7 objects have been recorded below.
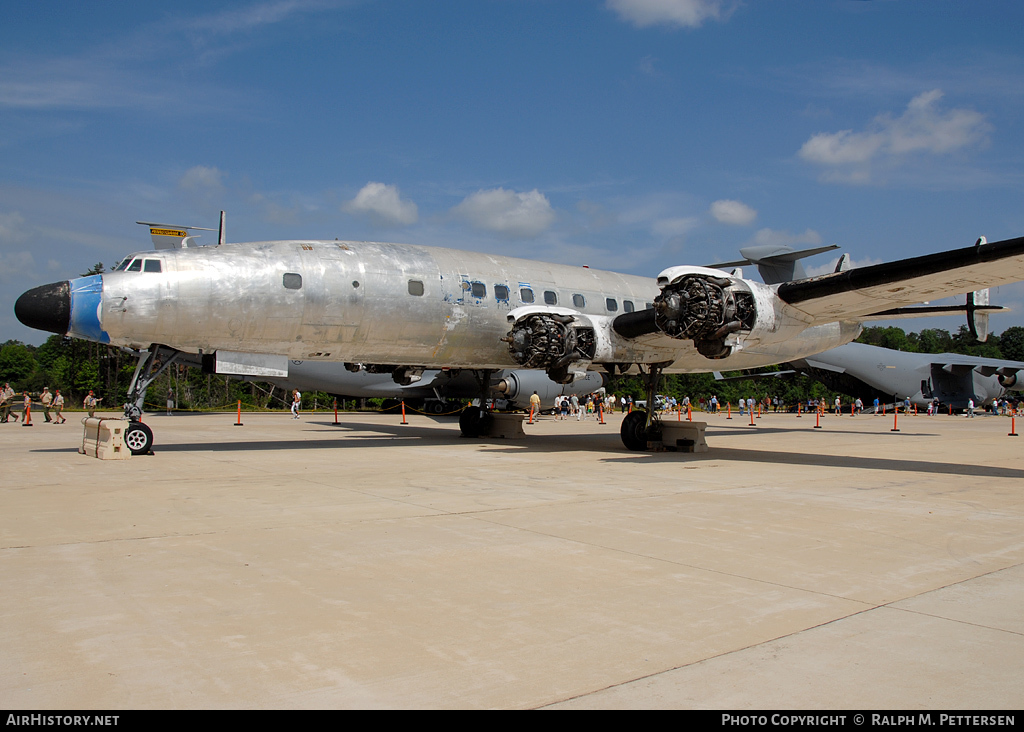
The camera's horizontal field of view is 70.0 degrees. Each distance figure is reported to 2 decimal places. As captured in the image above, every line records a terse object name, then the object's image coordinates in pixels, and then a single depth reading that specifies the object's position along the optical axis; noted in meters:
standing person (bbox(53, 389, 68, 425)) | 26.79
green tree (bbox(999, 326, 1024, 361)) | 113.75
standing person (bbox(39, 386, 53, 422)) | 29.08
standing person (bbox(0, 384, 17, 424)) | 28.14
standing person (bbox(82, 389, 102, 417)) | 30.24
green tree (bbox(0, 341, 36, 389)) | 90.62
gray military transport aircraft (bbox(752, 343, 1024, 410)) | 48.16
